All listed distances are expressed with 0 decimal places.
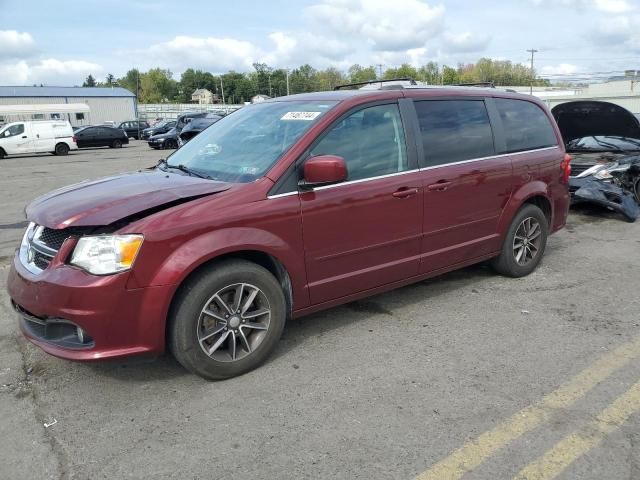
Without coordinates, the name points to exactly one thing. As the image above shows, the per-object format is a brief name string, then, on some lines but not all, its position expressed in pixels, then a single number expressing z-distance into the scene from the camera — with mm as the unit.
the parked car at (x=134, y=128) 40500
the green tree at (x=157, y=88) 130750
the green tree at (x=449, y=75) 114975
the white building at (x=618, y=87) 55312
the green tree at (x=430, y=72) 117838
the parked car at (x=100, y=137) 30766
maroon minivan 3033
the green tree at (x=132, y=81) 134625
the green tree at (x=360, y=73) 119938
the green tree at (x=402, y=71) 118562
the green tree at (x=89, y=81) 146000
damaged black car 8211
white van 24812
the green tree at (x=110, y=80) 144338
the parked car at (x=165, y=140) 27625
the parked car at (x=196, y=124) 20350
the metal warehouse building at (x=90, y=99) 61469
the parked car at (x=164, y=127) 30450
